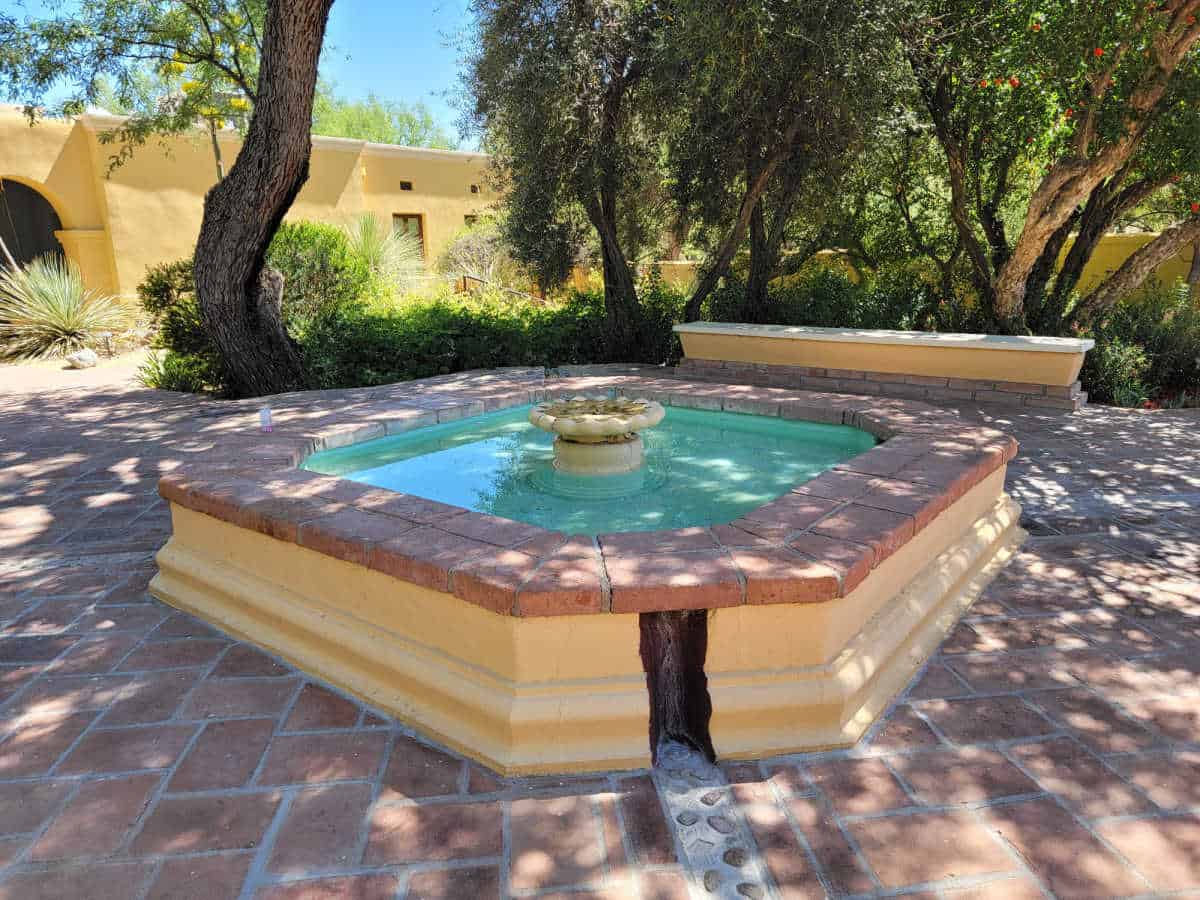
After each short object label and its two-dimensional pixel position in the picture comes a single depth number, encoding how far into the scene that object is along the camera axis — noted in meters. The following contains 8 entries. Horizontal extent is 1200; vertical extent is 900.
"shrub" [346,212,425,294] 12.67
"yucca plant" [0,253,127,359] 10.56
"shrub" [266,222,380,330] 10.20
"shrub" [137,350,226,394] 8.13
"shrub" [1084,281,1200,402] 8.04
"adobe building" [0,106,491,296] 12.51
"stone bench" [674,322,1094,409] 6.50
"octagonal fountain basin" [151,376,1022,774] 2.35
